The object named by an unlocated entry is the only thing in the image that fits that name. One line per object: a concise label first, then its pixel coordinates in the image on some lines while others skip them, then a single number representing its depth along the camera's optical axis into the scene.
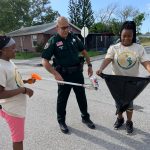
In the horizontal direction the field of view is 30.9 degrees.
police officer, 4.23
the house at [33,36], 28.97
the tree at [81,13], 46.53
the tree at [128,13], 57.62
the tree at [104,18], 58.89
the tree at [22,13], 44.09
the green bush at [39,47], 28.48
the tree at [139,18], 52.54
